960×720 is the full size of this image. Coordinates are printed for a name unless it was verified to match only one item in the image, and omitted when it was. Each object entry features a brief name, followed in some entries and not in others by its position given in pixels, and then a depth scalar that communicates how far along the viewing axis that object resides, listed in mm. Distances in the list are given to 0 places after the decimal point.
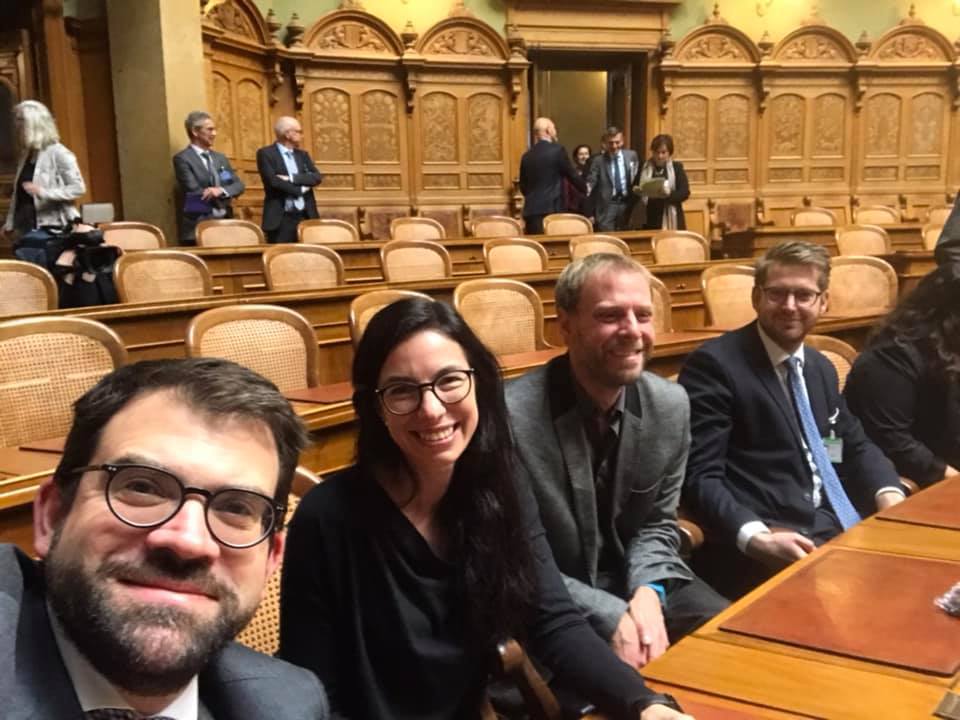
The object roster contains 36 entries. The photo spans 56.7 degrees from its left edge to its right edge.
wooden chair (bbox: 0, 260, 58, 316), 3457
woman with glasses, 1416
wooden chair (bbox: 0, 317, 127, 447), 2318
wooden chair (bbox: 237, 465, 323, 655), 1456
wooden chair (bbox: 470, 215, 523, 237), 7449
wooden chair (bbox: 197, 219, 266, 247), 5625
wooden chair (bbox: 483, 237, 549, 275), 5281
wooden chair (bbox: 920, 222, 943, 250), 7043
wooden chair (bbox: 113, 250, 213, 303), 3850
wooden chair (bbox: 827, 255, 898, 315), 4457
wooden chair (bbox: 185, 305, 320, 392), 2688
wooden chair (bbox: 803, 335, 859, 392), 3082
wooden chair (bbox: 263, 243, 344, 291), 4508
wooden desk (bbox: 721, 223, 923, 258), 7203
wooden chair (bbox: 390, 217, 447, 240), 6719
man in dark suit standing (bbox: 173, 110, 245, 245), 6152
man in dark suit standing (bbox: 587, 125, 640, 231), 8445
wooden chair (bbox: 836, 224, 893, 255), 6496
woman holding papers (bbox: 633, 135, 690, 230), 8023
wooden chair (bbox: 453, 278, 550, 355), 3553
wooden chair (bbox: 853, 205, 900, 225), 9039
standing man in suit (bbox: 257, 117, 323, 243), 6613
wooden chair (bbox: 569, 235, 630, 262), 5402
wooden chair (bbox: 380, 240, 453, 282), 5051
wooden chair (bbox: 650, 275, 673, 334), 3959
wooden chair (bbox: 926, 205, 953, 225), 8203
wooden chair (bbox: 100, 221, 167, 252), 5340
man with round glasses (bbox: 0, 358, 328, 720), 814
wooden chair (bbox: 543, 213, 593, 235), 7152
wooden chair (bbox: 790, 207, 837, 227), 8578
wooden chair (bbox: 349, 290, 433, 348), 2988
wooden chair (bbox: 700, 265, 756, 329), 4113
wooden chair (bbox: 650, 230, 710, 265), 6004
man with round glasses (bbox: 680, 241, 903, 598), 2285
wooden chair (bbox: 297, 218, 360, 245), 6145
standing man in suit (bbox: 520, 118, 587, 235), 7898
